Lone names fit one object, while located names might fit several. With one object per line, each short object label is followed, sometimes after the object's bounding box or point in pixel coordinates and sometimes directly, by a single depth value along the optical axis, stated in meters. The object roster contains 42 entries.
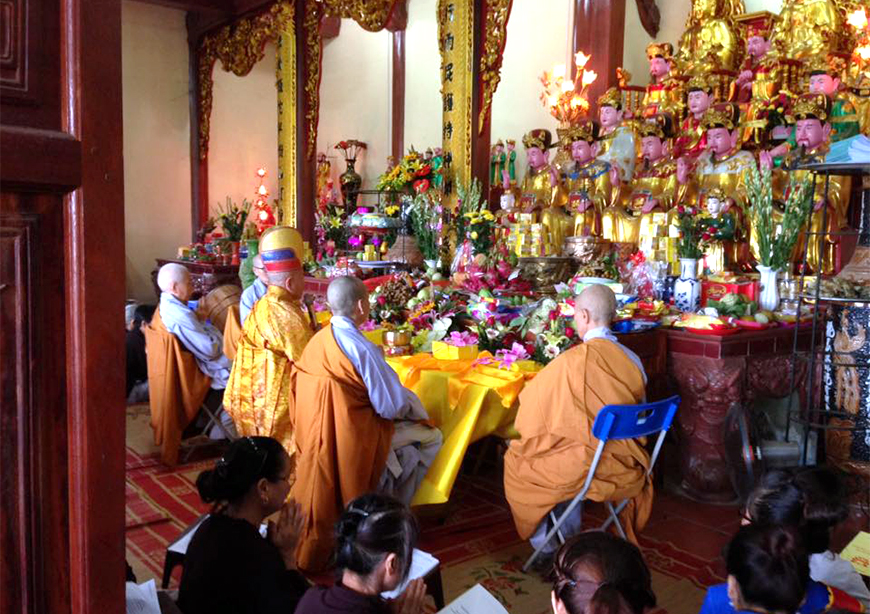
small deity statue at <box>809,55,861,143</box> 5.91
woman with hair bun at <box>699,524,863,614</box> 1.42
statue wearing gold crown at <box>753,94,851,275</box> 5.51
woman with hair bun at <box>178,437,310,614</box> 1.71
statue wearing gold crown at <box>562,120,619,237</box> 6.89
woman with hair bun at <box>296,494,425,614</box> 1.47
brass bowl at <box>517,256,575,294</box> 5.23
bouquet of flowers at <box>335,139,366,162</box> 11.75
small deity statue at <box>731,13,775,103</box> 7.69
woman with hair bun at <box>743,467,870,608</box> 1.88
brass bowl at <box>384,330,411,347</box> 3.87
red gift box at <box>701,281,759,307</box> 4.39
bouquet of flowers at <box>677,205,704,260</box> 4.48
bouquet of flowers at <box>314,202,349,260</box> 7.05
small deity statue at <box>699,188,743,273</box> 5.38
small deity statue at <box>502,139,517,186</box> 9.83
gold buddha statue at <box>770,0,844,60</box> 7.12
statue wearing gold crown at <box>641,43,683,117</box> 7.75
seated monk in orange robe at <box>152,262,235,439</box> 4.20
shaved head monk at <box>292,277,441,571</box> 2.90
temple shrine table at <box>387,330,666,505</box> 3.29
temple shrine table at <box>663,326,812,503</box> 3.78
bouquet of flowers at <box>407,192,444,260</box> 6.16
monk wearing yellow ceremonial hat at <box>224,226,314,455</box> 3.41
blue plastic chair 2.66
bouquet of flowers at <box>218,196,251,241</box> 9.45
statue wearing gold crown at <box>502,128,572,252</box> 7.28
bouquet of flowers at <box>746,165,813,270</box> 4.45
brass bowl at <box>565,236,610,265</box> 5.82
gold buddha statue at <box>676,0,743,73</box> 7.98
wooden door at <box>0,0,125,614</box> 0.74
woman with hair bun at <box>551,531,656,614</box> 1.23
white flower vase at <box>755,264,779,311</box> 4.41
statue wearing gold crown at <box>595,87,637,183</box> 7.13
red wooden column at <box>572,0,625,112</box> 8.07
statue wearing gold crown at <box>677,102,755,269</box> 5.90
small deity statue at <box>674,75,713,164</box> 6.86
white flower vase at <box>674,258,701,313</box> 4.39
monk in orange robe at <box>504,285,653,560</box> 2.82
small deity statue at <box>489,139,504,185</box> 9.77
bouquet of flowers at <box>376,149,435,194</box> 7.03
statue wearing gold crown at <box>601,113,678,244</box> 6.43
